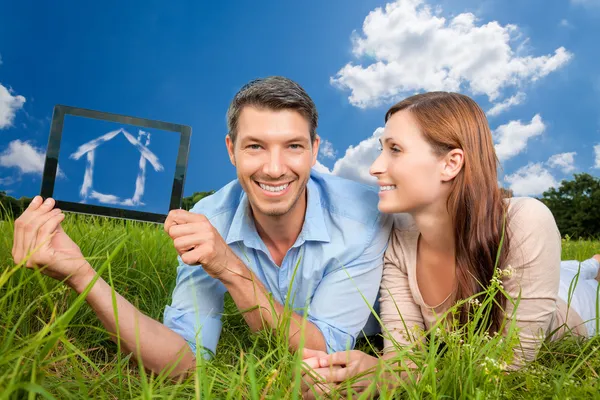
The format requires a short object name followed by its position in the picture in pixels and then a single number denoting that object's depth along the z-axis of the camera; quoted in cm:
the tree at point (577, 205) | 1700
